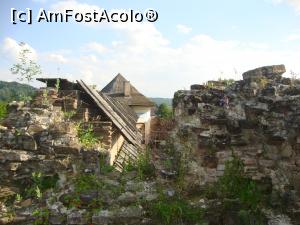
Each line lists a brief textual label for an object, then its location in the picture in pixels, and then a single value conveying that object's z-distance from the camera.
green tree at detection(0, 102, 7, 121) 6.95
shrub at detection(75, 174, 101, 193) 4.89
